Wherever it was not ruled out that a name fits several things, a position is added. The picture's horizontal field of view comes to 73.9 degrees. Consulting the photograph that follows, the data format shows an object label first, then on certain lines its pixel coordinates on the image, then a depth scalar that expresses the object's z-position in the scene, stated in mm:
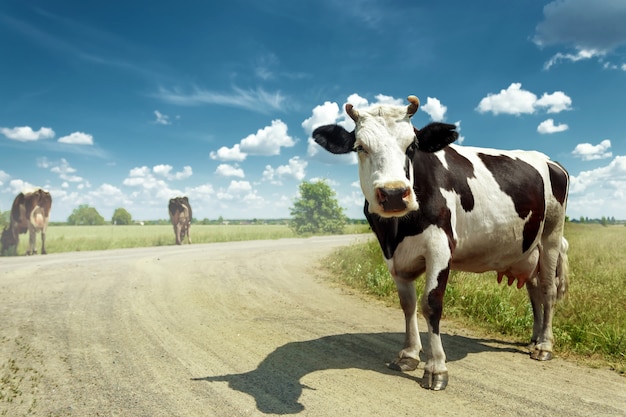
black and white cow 4020
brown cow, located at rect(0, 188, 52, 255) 21672
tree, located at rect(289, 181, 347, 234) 40219
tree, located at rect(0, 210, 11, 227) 31209
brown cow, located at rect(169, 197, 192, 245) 27938
